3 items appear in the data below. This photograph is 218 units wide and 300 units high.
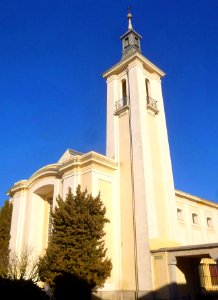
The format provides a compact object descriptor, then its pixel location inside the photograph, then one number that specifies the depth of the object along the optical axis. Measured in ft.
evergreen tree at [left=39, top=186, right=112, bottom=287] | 54.70
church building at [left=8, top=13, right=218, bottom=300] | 58.23
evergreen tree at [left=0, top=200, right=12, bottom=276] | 81.07
